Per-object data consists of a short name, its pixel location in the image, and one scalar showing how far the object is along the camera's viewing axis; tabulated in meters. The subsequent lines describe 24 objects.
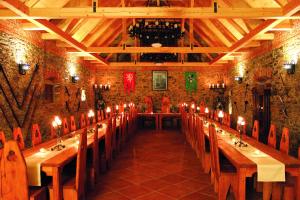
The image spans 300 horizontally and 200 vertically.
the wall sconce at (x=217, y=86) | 13.27
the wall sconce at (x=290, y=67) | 6.27
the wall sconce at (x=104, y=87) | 13.51
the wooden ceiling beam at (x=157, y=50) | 9.20
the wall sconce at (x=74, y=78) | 10.22
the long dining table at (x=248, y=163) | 3.32
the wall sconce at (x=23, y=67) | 6.27
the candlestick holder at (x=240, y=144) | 4.44
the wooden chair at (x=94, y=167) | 4.54
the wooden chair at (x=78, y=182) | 3.45
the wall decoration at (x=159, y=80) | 14.24
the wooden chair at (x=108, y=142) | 5.58
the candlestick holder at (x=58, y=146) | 4.23
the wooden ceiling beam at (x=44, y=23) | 4.54
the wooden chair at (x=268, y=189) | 3.71
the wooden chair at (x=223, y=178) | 3.80
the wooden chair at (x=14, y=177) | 2.99
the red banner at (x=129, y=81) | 14.19
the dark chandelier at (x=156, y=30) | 7.41
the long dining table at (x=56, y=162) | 3.31
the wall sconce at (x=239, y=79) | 10.68
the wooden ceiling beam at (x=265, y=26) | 4.86
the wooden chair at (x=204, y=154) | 5.40
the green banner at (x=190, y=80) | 14.16
